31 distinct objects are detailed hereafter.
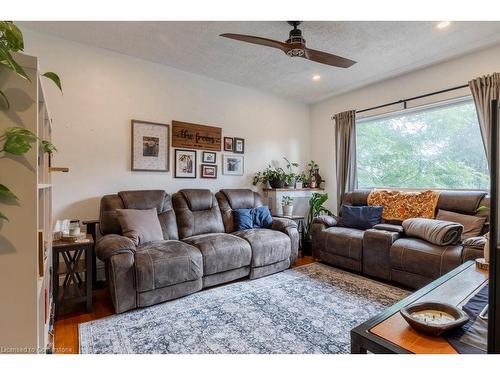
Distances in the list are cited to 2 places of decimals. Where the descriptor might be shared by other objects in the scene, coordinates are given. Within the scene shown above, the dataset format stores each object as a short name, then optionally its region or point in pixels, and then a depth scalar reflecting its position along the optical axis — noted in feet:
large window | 10.71
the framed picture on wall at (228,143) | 13.42
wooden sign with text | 11.87
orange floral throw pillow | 10.65
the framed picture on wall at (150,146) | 10.87
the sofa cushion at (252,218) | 11.70
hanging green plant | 2.67
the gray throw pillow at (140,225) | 8.77
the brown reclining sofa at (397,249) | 8.23
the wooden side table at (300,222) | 13.04
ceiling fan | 7.27
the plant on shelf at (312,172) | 16.03
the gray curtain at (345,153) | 14.17
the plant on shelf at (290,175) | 14.73
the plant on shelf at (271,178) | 14.32
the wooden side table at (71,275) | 7.23
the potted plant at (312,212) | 13.60
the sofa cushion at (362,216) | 11.48
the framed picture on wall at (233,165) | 13.44
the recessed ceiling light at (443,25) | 8.29
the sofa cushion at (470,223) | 9.02
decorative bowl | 3.46
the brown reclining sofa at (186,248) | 7.47
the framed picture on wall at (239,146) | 13.76
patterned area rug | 6.00
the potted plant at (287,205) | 13.88
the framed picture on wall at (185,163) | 11.94
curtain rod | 10.69
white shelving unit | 2.96
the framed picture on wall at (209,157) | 12.75
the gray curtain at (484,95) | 9.37
